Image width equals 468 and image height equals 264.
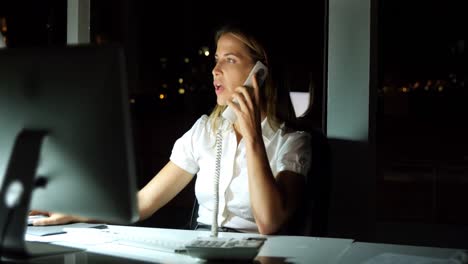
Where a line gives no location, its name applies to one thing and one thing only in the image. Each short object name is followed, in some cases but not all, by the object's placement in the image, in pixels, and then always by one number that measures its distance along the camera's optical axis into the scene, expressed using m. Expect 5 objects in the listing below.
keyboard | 1.49
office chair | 2.17
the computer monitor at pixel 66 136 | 1.27
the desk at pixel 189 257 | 1.56
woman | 2.09
